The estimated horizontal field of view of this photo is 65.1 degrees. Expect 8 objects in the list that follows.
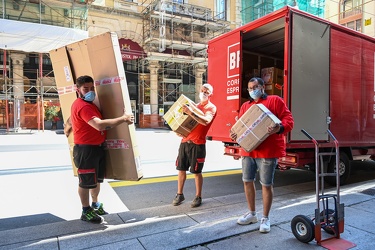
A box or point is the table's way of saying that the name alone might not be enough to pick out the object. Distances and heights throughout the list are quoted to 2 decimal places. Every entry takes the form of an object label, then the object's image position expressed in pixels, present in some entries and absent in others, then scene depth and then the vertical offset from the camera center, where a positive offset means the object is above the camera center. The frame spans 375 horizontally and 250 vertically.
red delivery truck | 5.14 +0.77
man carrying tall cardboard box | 3.55 -0.19
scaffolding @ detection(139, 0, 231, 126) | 24.69 +6.52
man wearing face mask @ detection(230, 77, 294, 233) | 3.47 -0.44
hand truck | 3.13 -1.17
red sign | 23.73 +5.66
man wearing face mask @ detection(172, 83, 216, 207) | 4.39 -0.47
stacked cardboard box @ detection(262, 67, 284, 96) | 6.82 +0.91
